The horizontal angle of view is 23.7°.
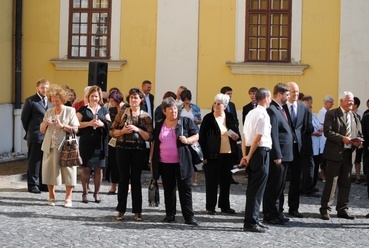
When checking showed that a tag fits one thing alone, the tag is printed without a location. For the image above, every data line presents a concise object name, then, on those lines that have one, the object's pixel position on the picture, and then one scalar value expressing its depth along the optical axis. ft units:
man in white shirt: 37.04
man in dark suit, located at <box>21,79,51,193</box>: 47.50
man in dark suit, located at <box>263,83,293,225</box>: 38.91
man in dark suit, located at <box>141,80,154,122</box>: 56.76
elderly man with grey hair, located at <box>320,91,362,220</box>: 40.96
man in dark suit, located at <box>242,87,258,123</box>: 55.42
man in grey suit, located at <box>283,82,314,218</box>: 41.37
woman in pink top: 38.42
